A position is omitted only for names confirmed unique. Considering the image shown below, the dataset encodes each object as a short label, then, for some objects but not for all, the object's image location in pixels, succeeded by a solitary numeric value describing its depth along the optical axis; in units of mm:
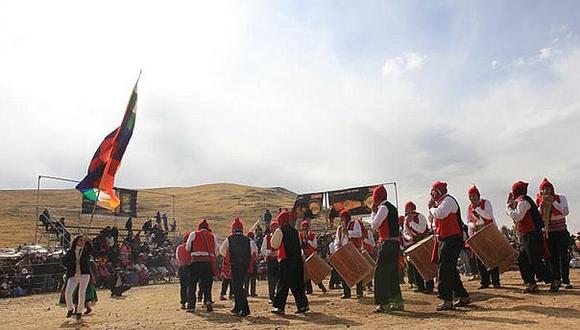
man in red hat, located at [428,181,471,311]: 7887
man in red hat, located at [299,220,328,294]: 12992
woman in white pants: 10008
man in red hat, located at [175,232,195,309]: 11681
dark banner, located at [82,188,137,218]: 27094
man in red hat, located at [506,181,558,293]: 8703
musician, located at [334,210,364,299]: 11523
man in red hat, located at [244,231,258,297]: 13688
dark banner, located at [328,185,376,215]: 30016
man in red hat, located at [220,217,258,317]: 9693
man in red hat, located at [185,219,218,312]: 10750
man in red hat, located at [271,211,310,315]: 9258
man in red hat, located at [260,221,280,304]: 11469
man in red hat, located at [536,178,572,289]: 9148
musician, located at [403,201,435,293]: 10664
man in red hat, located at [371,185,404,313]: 8352
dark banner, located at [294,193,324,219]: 32219
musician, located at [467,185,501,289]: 10031
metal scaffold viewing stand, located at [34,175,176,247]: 22281
